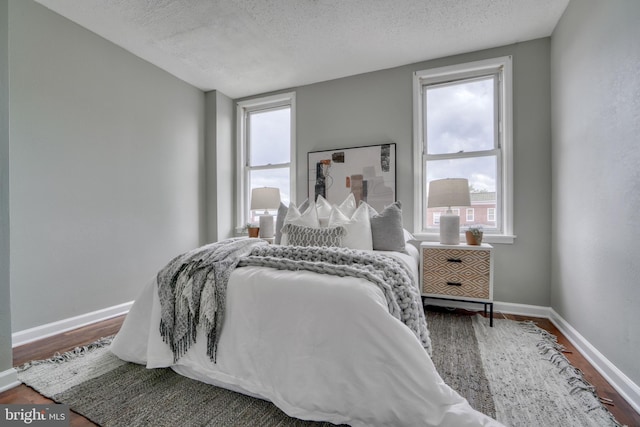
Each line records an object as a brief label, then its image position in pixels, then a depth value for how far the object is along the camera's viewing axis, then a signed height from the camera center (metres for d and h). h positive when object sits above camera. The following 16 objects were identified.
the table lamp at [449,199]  2.51 +0.10
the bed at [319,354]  1.13 -0.67
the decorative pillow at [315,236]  2.25 -0.21
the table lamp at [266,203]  3.34 +0.09
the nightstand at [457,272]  2.43 -0.56
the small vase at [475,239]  2.54 -0.26
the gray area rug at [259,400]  1.32 -0.97
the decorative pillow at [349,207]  2.76 +0.03
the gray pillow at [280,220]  2.71 -0.10
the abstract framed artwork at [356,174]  3.22 +0.43
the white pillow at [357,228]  2.32 -0.15
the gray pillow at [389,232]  2.41 -0.19
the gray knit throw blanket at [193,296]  1.53 -0.49
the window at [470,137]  2.85 +0.78
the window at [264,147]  3.86 +0.90
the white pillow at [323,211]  2.67 -0.01
